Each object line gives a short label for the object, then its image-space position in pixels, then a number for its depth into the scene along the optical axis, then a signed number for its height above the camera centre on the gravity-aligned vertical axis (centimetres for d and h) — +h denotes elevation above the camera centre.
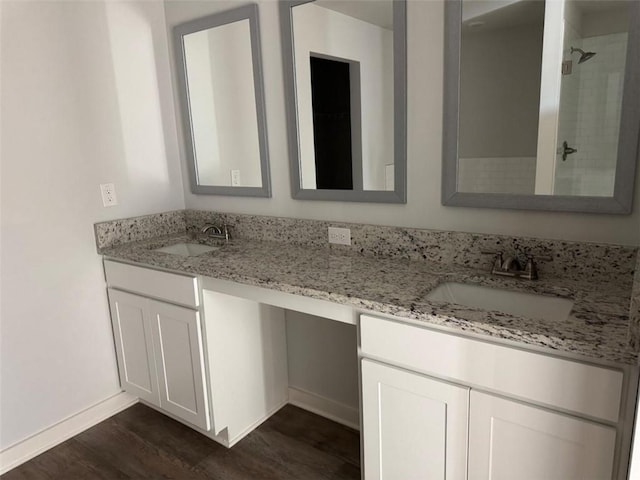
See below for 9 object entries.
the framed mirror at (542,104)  137 +11
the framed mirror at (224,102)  220 +25
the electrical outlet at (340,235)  202 -39
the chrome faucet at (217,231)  245 -42
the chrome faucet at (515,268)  155 -44
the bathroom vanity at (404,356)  110 -65
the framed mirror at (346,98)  178 +20
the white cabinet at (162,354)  202 -93
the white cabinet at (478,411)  109 -72
